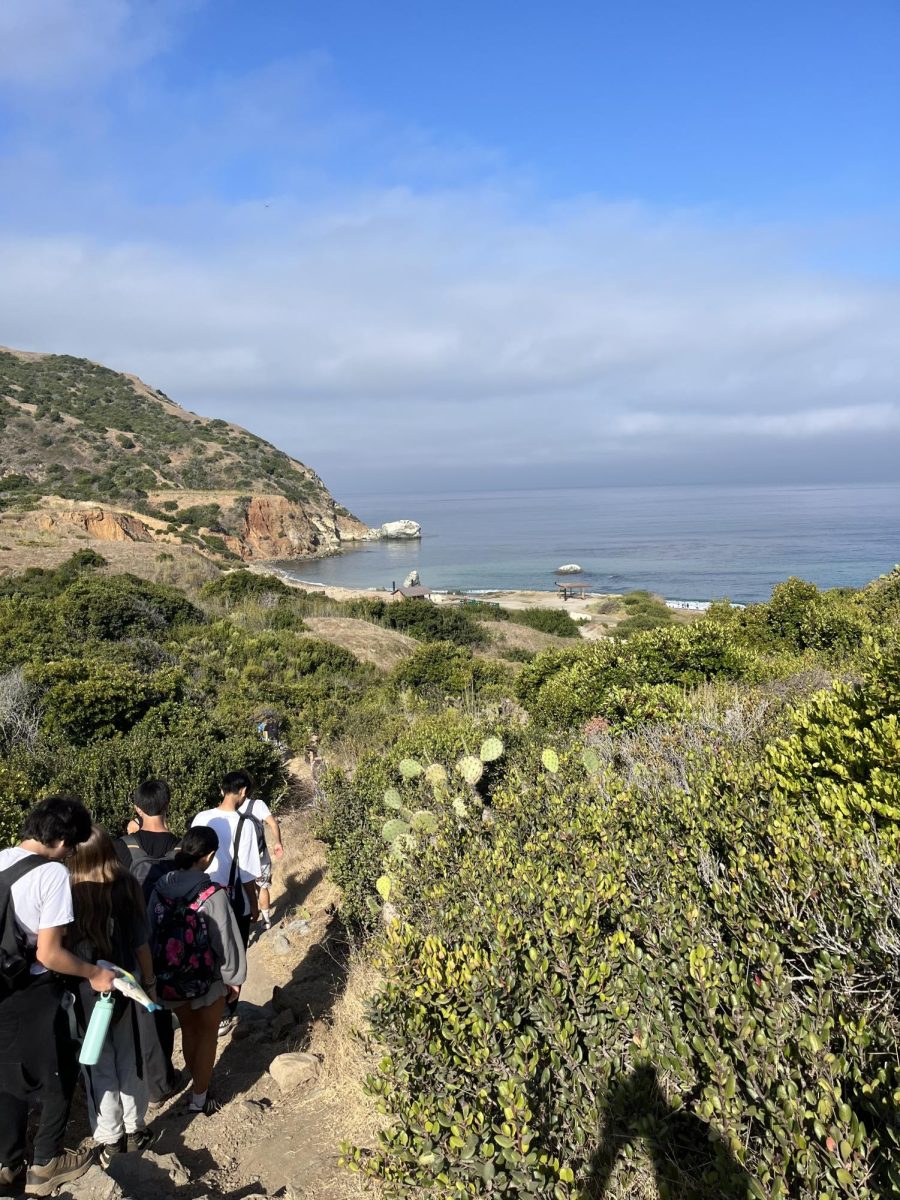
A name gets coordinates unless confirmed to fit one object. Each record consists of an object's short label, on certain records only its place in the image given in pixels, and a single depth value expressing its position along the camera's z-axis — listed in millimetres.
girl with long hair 3316
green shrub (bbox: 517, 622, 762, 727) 8938
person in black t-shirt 3441
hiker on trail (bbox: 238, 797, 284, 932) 5117
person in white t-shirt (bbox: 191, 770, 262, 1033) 4910
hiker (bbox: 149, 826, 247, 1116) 3871
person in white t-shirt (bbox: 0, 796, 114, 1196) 3066
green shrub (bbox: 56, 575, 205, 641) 16188
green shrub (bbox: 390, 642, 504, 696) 15336
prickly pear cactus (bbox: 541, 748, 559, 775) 5719
